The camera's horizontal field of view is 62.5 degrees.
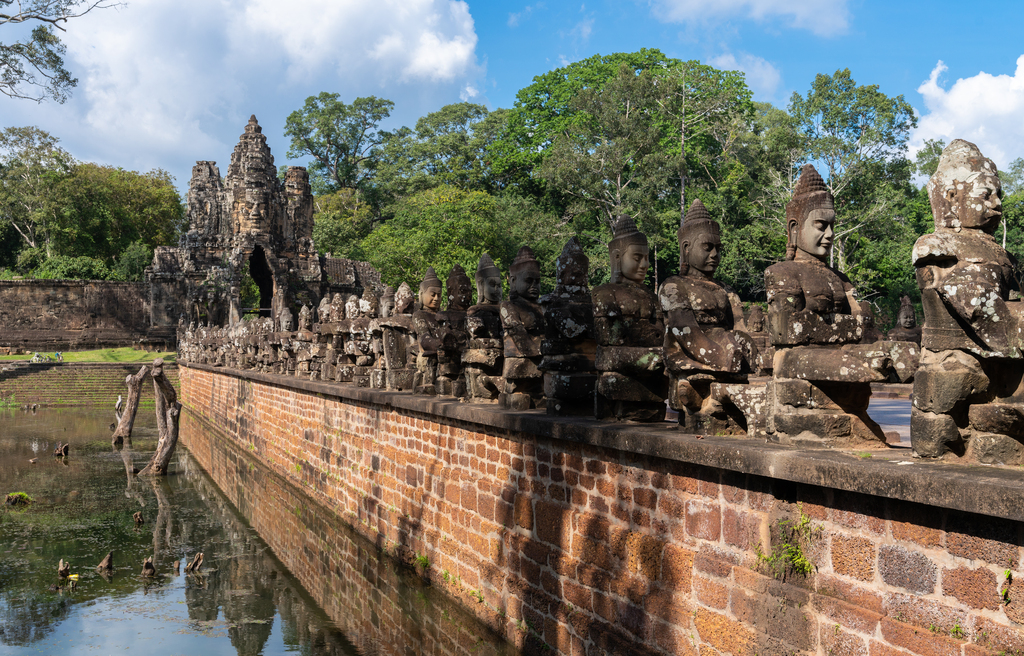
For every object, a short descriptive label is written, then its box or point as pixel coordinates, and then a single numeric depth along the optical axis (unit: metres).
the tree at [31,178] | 55.62
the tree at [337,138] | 62.72
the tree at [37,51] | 24.89
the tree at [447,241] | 33.00
